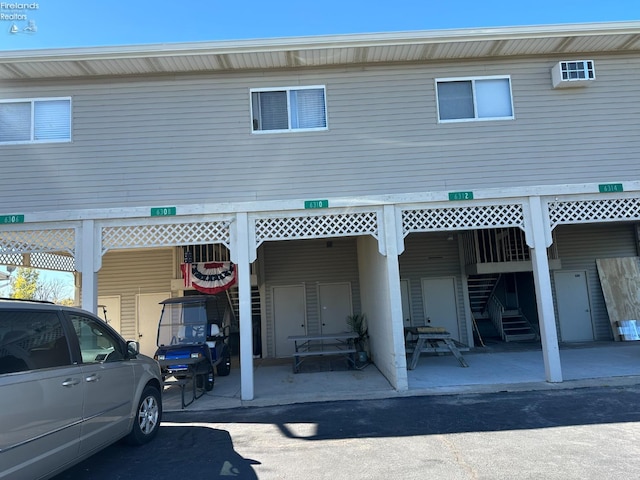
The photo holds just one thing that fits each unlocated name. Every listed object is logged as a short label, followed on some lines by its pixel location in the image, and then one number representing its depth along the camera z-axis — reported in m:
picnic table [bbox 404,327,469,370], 8.77
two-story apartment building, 7.39
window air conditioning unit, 7.64
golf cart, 7.41
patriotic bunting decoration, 10.85
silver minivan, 3.15
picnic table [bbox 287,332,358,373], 9.18
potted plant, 10.91
